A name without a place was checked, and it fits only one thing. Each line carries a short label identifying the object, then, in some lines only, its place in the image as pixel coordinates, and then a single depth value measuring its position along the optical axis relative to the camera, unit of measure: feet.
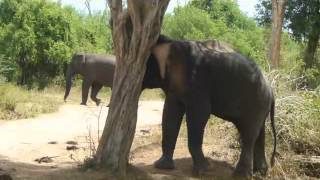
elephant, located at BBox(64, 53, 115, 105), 68.54
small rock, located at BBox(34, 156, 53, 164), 29.71
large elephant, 27.61
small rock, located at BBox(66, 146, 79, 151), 33.81
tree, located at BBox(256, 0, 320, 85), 84.53
